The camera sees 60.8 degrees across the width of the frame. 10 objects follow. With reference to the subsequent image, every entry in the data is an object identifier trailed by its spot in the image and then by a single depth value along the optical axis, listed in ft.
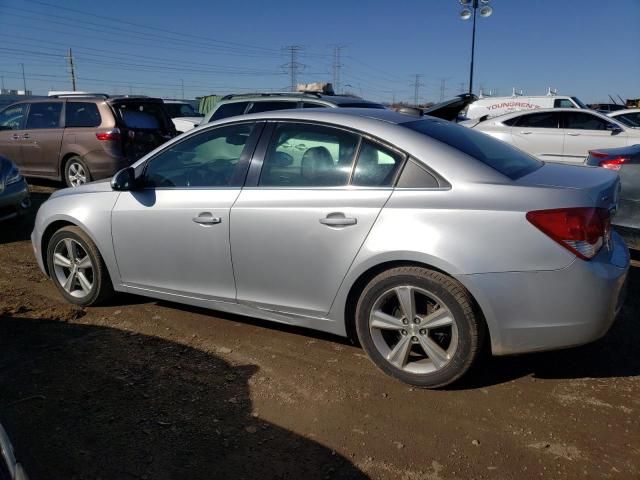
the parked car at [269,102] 26.96
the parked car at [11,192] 21.61
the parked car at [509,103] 57.60
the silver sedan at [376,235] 9.20
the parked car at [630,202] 14.82
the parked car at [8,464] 5.25
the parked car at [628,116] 43.50
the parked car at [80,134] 29.50
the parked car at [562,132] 32.58
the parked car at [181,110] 58.08
